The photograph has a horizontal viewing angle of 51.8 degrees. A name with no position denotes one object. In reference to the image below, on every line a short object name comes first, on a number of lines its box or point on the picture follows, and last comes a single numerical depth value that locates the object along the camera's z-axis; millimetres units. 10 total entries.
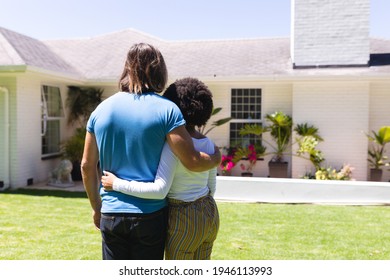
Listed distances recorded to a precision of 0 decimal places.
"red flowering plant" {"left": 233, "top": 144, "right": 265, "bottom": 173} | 11499
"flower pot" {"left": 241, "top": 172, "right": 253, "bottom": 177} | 11781
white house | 10367
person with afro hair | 2348
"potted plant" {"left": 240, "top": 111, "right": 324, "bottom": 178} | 10953
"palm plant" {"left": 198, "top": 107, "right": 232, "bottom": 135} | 11625
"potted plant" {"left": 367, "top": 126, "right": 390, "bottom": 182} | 10586
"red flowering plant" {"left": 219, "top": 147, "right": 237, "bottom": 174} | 11180
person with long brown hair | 2258
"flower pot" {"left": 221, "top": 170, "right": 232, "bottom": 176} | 11555
